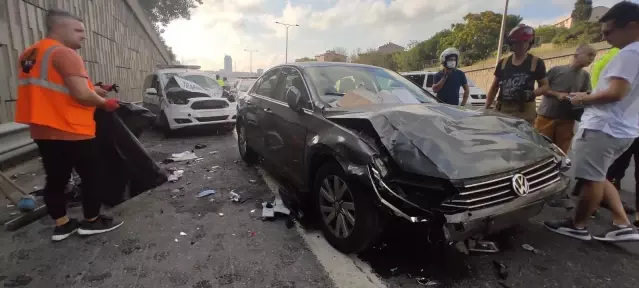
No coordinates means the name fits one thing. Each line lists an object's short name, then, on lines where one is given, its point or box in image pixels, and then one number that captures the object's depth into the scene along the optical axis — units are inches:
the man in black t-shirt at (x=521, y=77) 151.3
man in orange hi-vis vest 102.2
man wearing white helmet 205.9
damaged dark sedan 81.7
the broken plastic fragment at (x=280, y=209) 134.6
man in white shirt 102.5
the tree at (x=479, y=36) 1275.8
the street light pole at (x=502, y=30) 729.7
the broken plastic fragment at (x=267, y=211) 133.0
